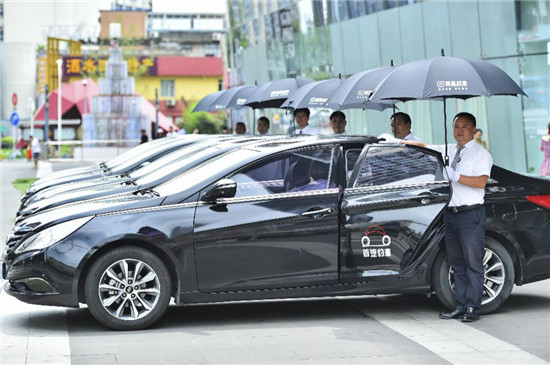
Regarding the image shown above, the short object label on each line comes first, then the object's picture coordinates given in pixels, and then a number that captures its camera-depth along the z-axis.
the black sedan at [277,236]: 7.83
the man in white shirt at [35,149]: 46.50
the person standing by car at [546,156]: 16.53
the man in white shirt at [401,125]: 10.91
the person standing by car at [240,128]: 20.29
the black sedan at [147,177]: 9.57
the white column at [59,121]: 61.22
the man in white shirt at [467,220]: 8.25
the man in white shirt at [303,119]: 15.13
